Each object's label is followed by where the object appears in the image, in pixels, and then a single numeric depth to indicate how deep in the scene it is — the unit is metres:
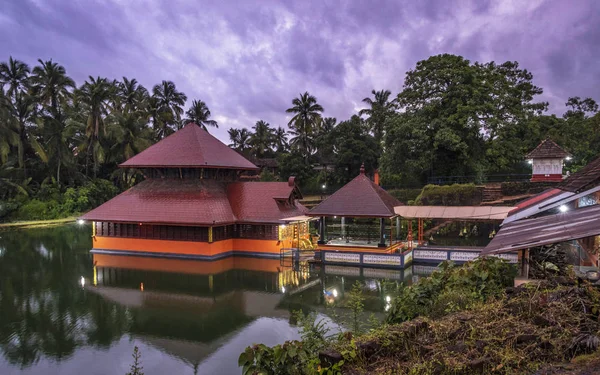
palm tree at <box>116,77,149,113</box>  46.50
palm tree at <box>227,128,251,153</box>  57.69
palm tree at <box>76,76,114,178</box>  37.22
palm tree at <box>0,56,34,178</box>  35.75
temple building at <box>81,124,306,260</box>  19.72
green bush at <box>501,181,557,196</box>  26.33
